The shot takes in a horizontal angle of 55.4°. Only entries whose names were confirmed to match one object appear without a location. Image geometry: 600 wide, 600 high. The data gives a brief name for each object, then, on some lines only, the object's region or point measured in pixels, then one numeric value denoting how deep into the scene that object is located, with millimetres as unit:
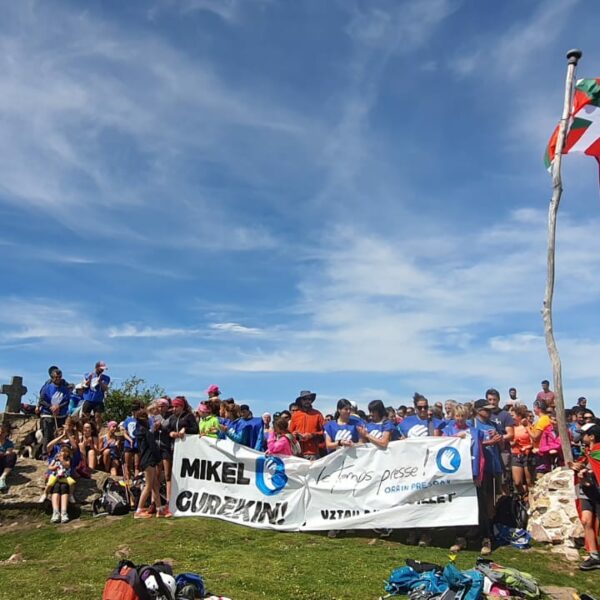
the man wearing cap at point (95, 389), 14984
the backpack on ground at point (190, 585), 6516
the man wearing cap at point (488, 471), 9961
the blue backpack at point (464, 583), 6613
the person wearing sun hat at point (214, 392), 12623
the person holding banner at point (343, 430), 10930
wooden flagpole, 11492
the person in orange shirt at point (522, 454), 11148
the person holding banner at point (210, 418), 11657
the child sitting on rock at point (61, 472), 12086
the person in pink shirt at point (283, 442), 11125
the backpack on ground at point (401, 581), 7168
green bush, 25562
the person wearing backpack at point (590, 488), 8891
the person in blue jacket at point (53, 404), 14812
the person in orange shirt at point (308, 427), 11211
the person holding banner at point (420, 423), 11062
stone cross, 18844
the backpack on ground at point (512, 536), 9727
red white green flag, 12828
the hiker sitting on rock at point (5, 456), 12776
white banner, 9914
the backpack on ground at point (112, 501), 11555
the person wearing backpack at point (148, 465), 11047
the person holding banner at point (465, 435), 9666
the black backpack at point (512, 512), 10477
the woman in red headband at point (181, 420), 11555
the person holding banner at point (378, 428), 10469
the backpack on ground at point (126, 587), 5773
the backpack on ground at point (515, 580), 7094
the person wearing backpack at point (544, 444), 11547
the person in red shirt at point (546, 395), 14406
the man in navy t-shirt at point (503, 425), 11141
